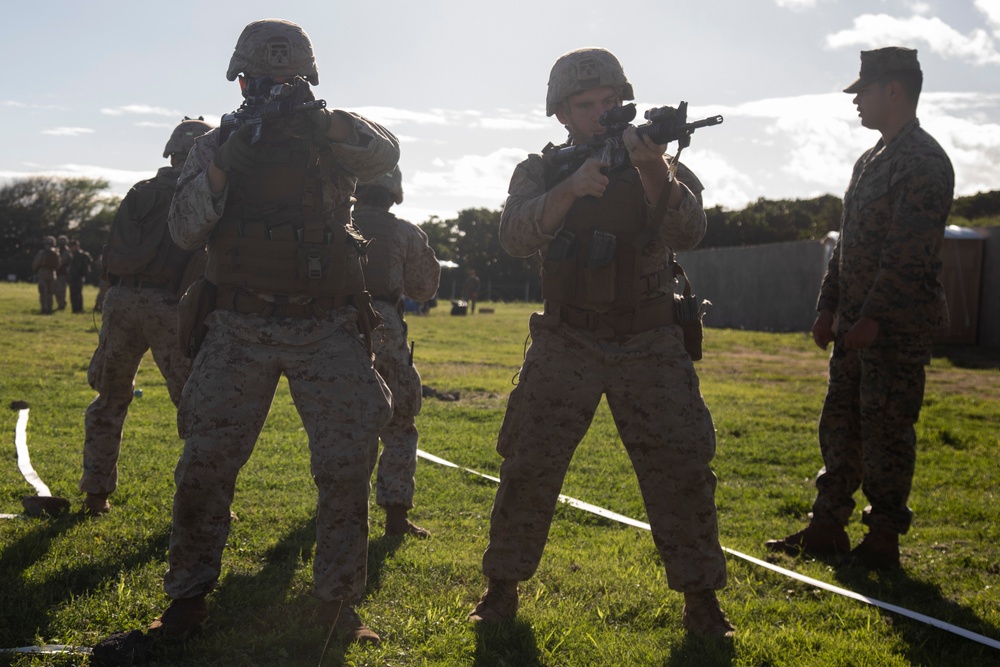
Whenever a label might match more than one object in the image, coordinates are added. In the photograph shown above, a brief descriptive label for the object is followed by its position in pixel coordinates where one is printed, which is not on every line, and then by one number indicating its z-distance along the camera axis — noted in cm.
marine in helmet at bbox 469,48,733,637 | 395
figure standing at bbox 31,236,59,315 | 2545
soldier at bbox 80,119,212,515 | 550
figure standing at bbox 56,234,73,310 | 2756
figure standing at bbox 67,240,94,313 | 2560
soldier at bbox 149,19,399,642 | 387
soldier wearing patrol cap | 509
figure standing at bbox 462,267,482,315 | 4209
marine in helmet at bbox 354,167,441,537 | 569
